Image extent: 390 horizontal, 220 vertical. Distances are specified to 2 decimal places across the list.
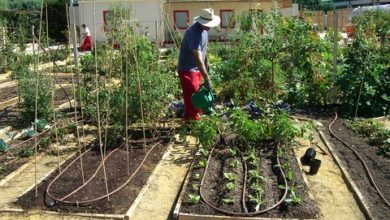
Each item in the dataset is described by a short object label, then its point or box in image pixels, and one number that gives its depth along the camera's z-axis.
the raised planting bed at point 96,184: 4.33
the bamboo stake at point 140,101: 5.74
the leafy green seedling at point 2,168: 5.35
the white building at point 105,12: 25.91
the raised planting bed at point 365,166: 4.29
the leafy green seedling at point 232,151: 5.38
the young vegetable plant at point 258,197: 4.14
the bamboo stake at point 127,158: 5.20
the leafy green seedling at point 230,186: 4.45
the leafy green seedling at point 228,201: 4.20
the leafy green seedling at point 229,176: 4.67
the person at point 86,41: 20.42
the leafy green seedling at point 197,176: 4.80
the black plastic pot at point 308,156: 5.28
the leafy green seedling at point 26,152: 5.89
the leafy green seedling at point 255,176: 4.64
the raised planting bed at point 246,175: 4.10
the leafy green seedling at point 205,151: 5.39
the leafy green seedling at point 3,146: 6.03
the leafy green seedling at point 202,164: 5.11
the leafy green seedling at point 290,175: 4.67
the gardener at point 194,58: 6.12
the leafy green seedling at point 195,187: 4.50
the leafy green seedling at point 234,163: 5.09
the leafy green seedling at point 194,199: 4.21
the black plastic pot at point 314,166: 5.07
